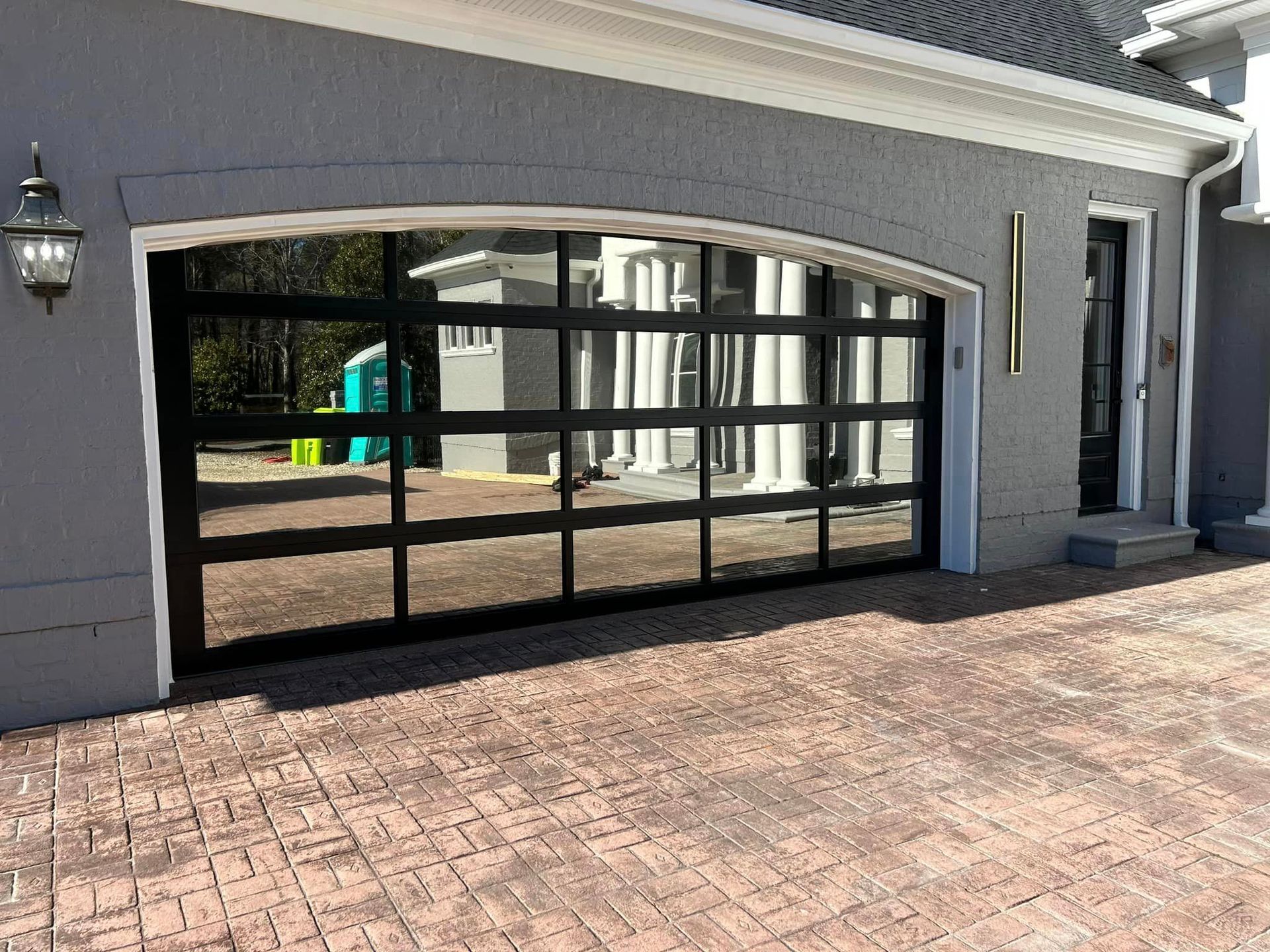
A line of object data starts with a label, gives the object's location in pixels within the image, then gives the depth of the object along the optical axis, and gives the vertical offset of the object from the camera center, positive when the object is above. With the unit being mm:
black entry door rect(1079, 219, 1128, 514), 9367 +237
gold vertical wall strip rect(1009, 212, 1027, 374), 8188 +875
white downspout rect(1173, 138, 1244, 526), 9422 +408
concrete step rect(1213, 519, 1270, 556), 9195 -1457
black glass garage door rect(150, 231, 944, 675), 5590 -222
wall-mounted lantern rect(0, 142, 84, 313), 4625 +820
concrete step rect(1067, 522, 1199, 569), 8773 -1441
